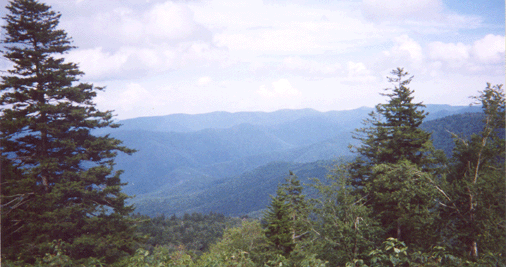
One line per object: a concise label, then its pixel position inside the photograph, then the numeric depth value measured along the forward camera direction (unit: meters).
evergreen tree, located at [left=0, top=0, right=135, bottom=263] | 16.59
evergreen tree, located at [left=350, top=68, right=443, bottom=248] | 19.55
